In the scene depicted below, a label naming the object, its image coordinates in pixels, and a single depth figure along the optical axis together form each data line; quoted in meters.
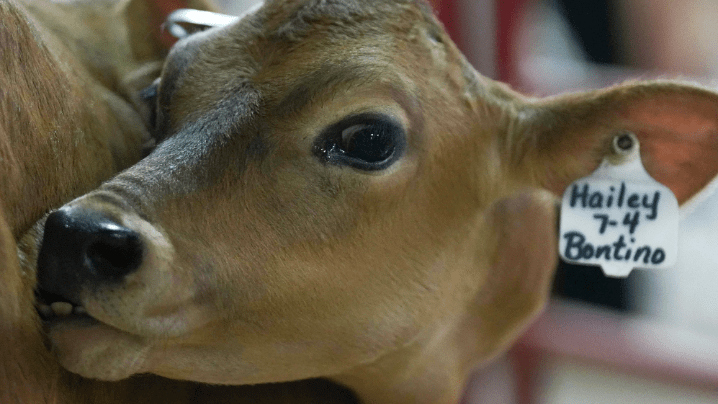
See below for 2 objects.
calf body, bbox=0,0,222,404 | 1.33
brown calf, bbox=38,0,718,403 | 1.37
